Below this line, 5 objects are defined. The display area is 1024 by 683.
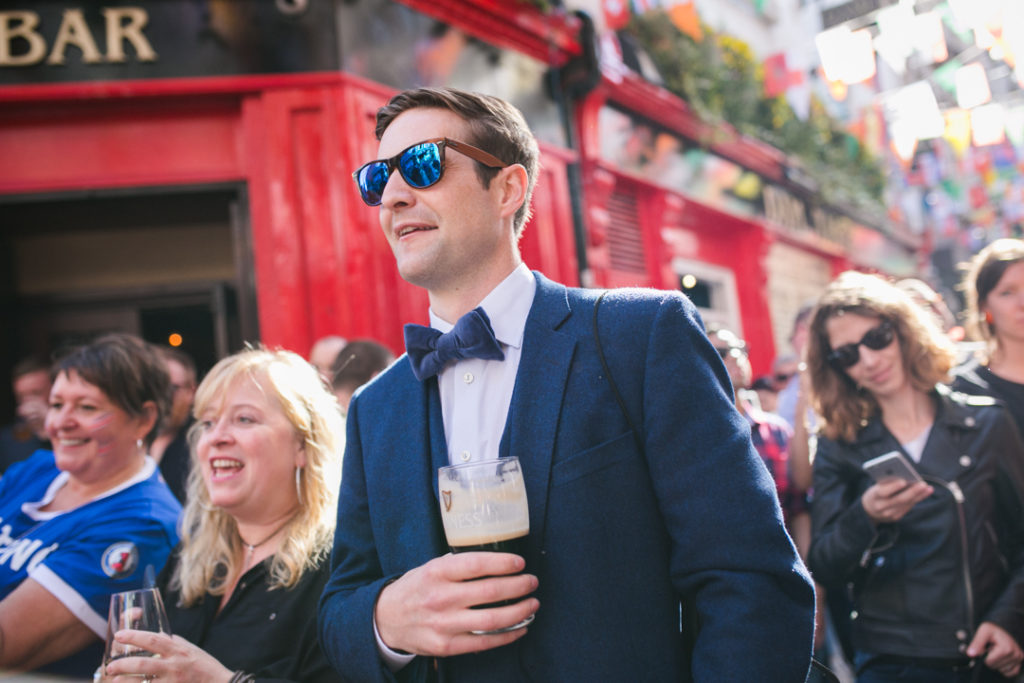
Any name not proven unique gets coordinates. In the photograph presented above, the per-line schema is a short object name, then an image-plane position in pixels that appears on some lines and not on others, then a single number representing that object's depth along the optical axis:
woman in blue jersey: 2.41
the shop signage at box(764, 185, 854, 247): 9.85
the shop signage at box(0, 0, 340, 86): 4.75
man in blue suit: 1.31
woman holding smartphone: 2.46
